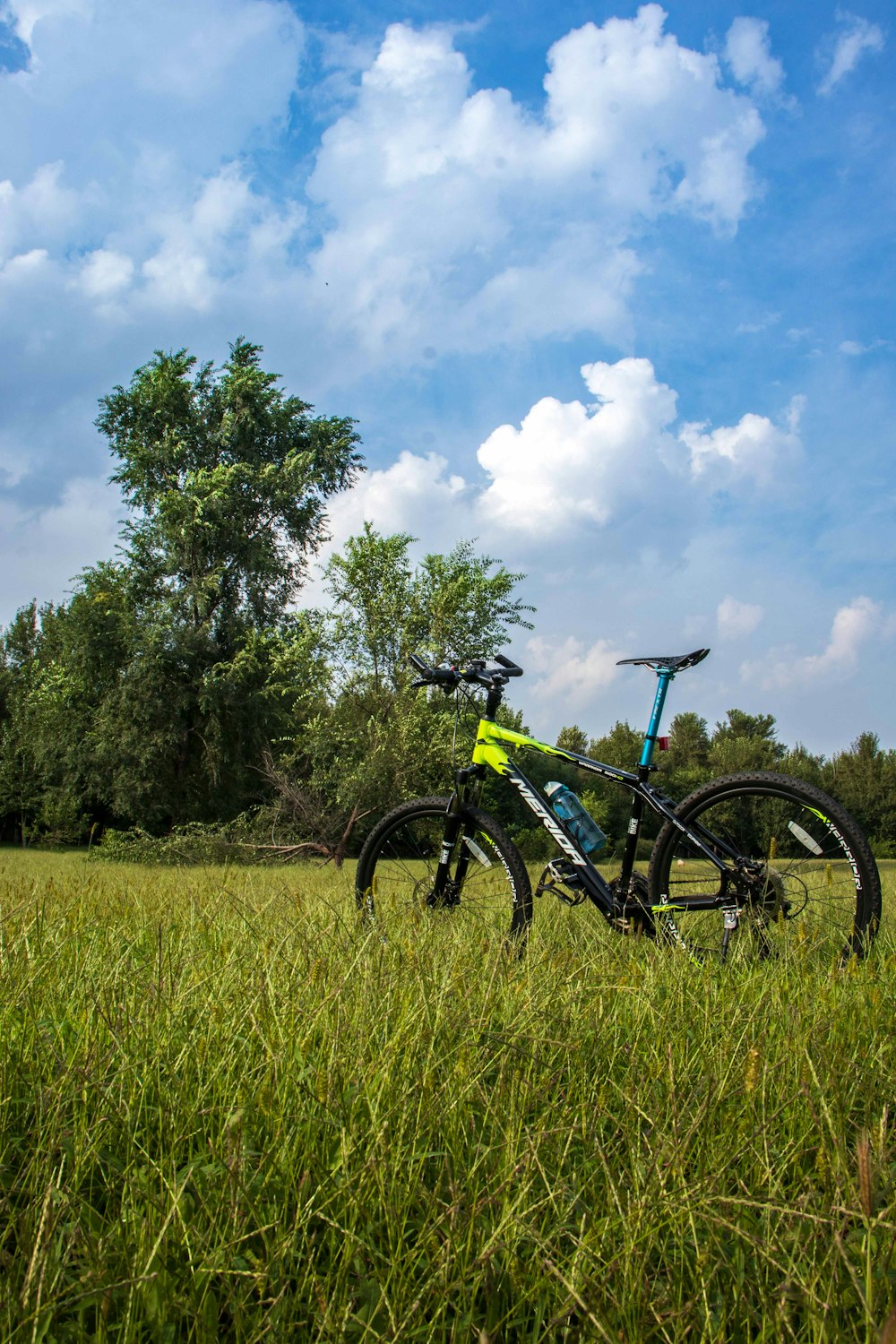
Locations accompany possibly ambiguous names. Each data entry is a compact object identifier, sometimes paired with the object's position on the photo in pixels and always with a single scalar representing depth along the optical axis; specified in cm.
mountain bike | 407
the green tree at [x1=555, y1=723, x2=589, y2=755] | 3659
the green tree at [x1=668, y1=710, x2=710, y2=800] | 3300
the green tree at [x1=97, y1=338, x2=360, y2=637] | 2759
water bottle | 465
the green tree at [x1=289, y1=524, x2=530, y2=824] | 2058
